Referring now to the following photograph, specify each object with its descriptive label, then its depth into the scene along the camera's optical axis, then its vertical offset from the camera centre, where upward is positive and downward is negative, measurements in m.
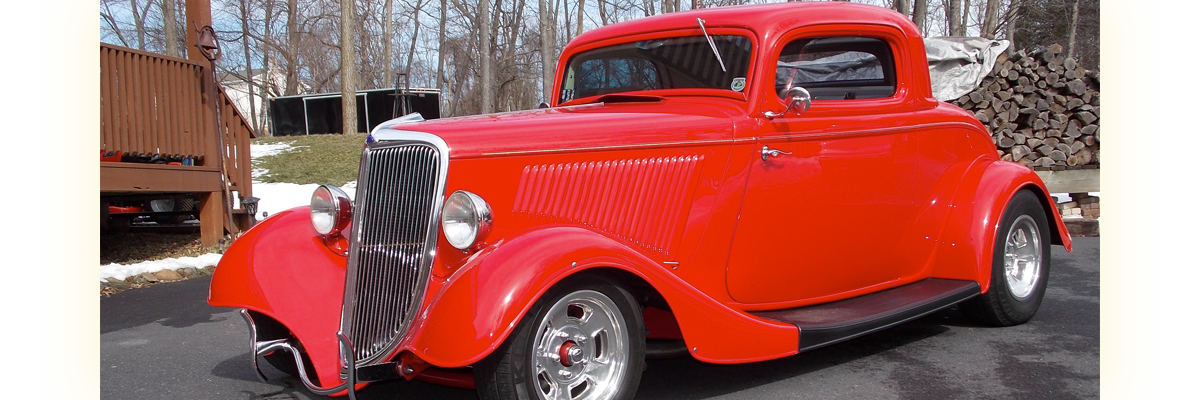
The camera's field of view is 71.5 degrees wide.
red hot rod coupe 3.02 -0.26
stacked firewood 10.02 +0.67
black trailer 22.44 +1.63
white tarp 10.02 +1.19
